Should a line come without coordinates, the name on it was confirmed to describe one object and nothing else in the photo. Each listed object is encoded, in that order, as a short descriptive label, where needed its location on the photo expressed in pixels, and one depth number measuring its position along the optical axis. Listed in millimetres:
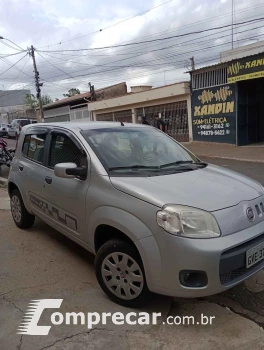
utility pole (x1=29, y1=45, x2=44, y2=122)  29033
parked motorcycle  10328
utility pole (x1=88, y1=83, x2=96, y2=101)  28920
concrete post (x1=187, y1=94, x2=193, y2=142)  17453
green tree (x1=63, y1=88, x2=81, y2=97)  61581
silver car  2461
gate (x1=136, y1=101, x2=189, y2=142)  18131
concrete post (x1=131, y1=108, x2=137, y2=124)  21416
